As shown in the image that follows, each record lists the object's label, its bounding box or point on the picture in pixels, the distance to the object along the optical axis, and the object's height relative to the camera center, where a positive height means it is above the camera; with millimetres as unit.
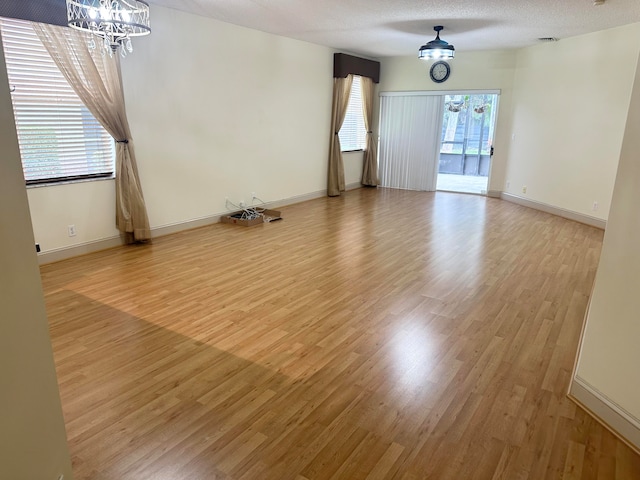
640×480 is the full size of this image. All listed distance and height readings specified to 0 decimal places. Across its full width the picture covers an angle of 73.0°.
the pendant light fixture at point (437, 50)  5887 +999
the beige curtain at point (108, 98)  4148 +243
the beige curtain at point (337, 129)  8289 -95
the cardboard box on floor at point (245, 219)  6188 -1350
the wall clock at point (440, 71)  8594 +1051
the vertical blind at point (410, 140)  9062 -307
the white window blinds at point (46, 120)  3953 +17
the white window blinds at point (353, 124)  8938 +14
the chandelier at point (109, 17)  3092 +740
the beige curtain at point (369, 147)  9234 -479
